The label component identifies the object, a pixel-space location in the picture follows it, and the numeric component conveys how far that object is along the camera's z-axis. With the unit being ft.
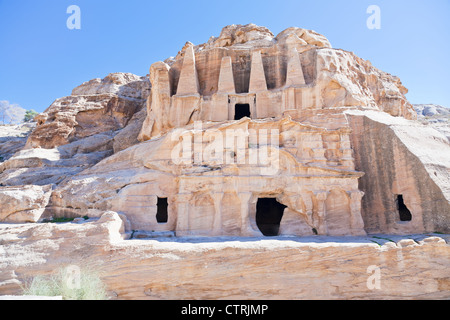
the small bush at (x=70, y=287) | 34.27
